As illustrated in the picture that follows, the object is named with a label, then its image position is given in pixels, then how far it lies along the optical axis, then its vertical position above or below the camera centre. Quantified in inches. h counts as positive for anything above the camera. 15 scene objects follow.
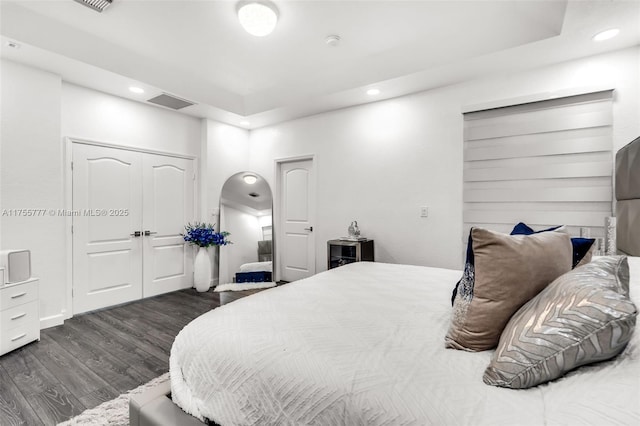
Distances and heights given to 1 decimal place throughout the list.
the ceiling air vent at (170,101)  146.9 +53.8
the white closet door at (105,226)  134.0 -8.2
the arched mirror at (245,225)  184.4 -9.4
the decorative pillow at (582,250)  49.3 -6.3
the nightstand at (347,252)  143.4 -20.4
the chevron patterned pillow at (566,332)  28.4 -11.8
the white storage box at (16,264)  101.0 -19.1
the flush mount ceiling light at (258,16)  90.1 +58.7
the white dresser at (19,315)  96.9 -35.6
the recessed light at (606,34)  91.0 +54.3
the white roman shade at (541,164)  102.9 +17.6
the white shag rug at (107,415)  65.3 -45.8
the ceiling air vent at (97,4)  92.6 +63.4
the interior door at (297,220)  177.1 -6.0
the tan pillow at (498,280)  38.9 -8.9
